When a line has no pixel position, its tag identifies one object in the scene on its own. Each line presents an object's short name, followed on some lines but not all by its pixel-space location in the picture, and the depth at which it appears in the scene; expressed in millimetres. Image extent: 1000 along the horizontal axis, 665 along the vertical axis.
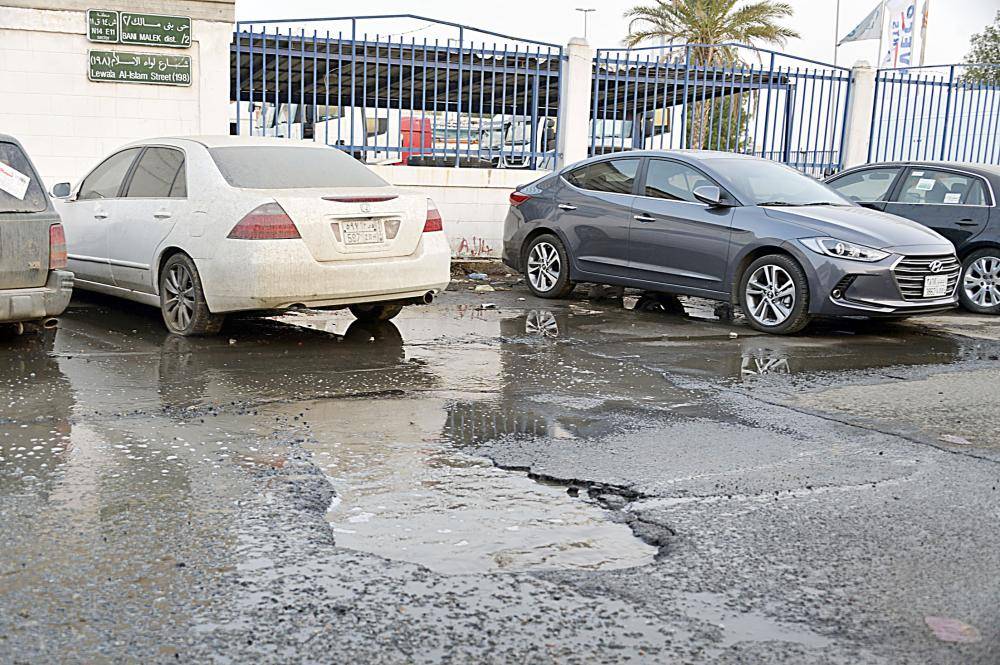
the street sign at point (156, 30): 13430
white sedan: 7910
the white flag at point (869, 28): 34812
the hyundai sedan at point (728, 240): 9352
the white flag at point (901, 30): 34781
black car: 11469
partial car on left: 7543
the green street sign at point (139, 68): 13430
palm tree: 32875
